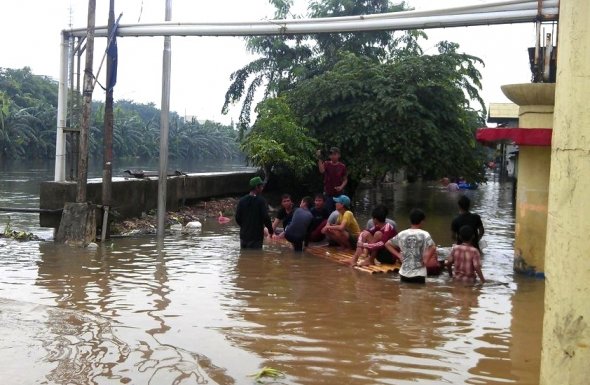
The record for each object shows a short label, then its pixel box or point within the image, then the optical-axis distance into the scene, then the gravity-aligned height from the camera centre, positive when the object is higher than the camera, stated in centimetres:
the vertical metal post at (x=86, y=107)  1238 +85
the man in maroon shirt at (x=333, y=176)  1355 -22
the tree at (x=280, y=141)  1883 +58
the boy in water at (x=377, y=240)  1002 -107
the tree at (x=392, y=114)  2002 +153
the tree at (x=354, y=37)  2959 +549
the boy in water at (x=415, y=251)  879 -104
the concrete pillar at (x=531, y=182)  957 -14
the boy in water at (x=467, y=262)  916 -120
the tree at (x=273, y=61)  3033 +443
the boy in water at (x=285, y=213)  1267 -92
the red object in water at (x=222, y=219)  1730 -148
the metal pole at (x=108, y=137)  1276 +34
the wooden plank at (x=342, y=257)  975 -143
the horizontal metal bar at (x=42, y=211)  1293 -108
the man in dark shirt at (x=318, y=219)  1230 -98
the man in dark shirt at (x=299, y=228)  1195 -111
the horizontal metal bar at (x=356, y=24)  1014 +233
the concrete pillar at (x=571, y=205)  254 -12
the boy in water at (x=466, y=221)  1033 -75
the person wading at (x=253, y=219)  1180 -97
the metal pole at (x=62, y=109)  1374 +88
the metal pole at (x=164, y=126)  1323 +61
